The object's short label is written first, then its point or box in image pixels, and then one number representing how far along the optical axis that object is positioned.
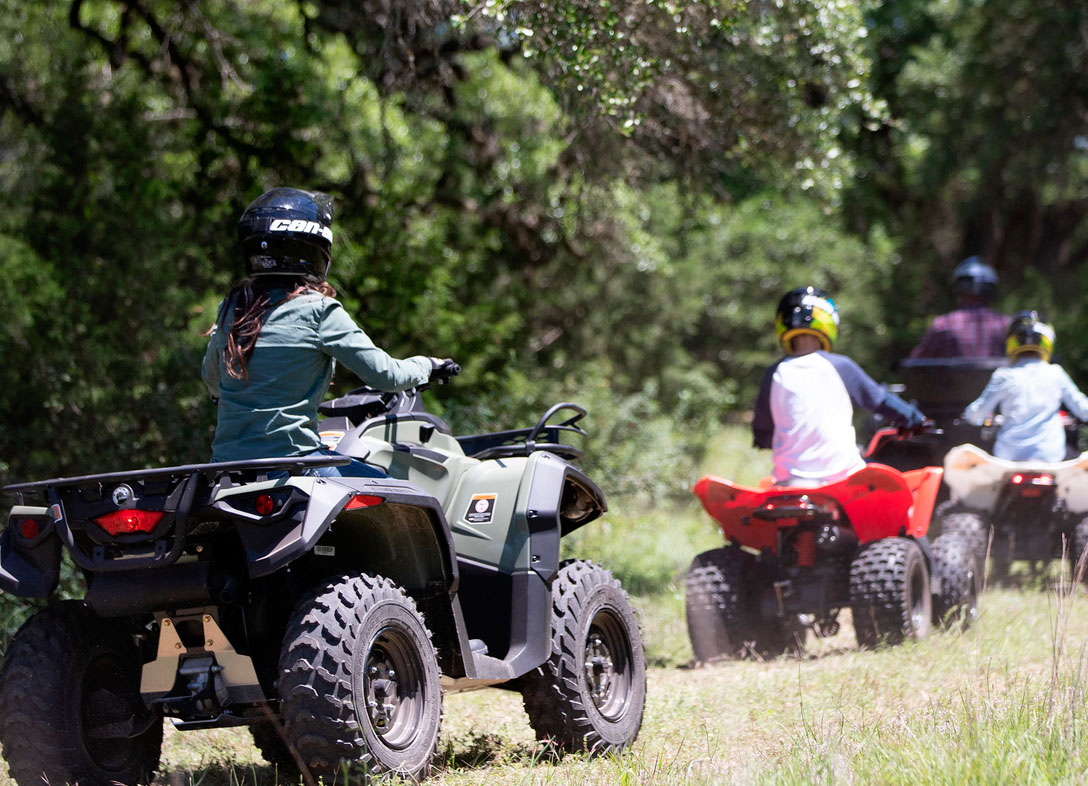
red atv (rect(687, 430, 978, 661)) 13.03
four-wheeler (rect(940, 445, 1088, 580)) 16.77
